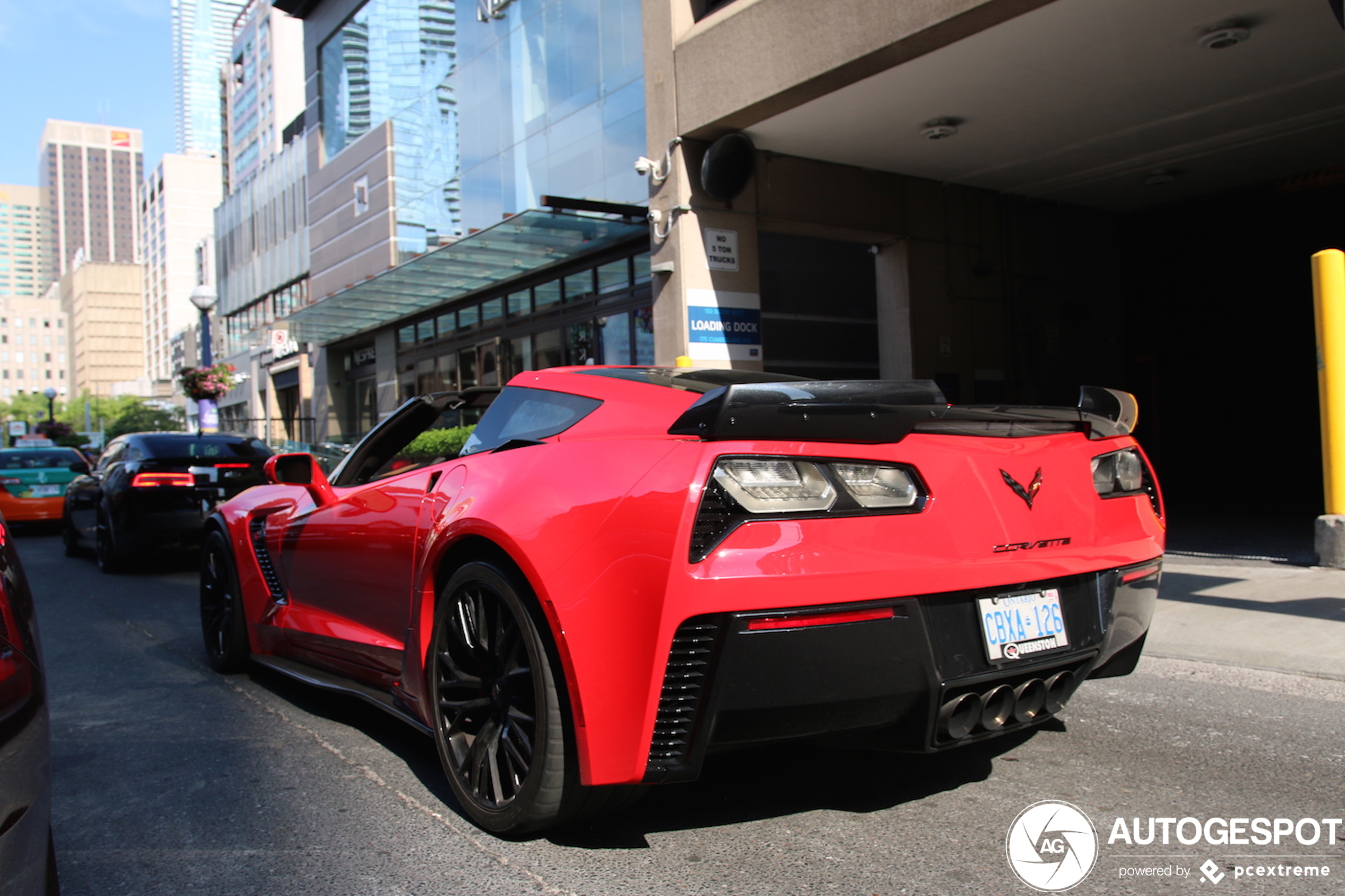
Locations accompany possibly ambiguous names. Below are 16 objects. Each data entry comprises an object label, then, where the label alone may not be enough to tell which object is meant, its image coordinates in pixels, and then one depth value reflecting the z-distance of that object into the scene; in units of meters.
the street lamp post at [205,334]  20.38
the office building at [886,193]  9.78
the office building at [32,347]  178.62
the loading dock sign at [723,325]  11.50
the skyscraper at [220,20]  189.88
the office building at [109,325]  155.75
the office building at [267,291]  33.69
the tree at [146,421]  86.06
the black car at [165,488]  9.44
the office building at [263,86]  46.19
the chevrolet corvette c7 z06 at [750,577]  2.24
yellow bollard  6.83
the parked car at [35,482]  14.80
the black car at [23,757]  1.60
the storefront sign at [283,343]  32.19
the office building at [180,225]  125.62
